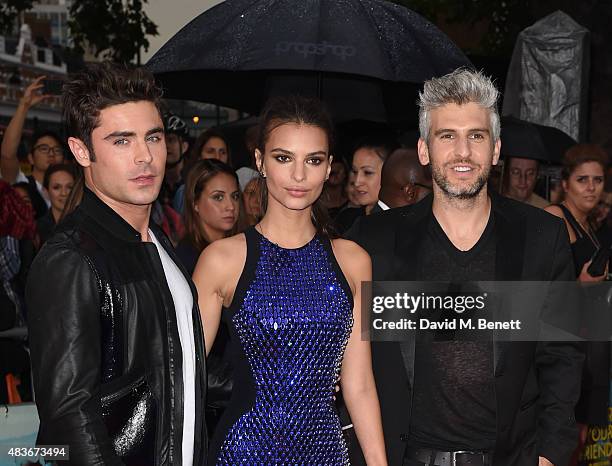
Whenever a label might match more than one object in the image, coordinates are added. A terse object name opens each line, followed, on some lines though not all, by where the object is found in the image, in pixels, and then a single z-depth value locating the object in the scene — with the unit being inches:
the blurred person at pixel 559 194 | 311.9
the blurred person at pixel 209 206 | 253.9
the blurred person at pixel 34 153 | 328.2
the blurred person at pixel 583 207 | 263.4
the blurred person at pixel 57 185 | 328.8
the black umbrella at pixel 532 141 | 373.1
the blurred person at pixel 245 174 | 338.3
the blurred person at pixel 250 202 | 232.4
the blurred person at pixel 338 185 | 374.5
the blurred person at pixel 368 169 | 275.0
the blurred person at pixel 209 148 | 341.7
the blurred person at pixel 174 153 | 366.9
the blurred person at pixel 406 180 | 234.8
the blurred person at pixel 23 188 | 329.7
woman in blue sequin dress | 156.5
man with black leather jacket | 110.3
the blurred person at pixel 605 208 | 373.0
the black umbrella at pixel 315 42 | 237.3
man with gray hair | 161.5
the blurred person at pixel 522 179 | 357.4
